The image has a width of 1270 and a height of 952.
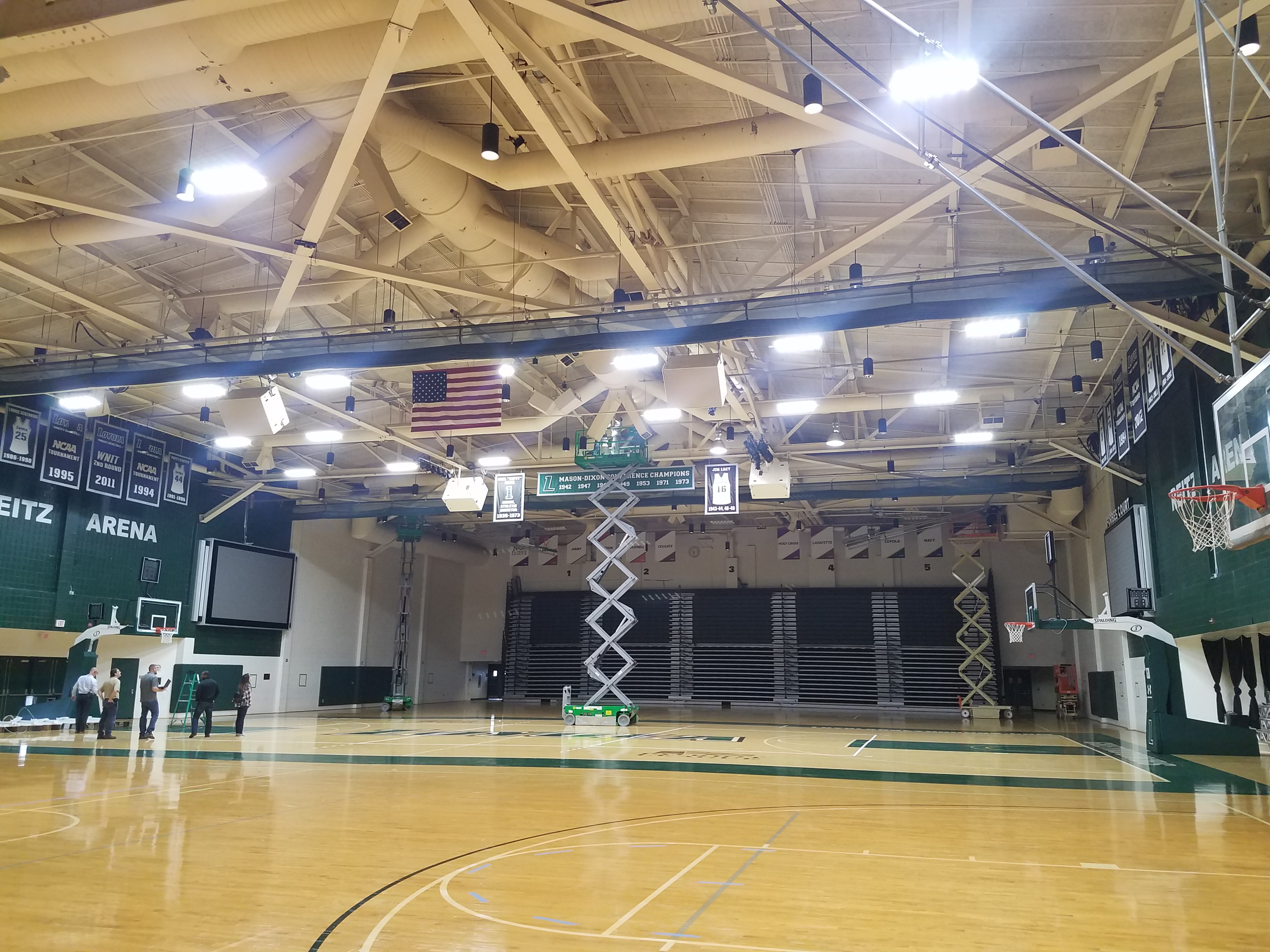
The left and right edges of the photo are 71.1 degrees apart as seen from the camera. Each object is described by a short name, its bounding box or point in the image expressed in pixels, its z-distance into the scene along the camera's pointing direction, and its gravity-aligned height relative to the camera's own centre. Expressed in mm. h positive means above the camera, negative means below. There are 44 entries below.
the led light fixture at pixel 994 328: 13898 +5154
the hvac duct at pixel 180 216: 10961 +5786
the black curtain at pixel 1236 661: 16359 +54
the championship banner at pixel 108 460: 22438 +4795
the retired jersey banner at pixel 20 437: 20469 +4876
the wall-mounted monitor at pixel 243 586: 26516 +2056
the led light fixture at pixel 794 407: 18359 +5139
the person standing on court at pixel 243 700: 19984 -1063
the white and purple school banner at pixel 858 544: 35562 +4572
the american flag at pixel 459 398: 15180 +4322
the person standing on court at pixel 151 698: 18891 -975
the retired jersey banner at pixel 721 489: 20984 +3943
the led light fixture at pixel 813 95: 7480 +4710
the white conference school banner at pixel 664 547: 37781 +4593
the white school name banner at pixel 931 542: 34750 +4539
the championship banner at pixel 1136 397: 18266 +5415
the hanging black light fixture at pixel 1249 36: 6141 +4324
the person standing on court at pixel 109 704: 18844 -1121
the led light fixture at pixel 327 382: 16828 +5103
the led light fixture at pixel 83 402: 17938 +4938
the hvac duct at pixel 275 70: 8398 +5612
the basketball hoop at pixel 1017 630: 21391 +757
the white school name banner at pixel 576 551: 38094 +4442
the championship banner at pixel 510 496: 22297 +3922
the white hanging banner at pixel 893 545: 35156 +4493
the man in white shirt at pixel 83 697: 19438 -1010
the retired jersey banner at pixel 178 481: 25109 +4779
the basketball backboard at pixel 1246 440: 7375 +1939
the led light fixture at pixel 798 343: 15711 +5581
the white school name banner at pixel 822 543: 35812 +4617
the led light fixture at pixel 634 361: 14477 +4774
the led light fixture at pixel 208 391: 16578 +4830
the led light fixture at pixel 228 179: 9797 +5145
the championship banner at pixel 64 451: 21203 +4751
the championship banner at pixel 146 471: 23781 +4797
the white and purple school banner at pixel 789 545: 36094 +4557
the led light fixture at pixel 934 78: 5113 +3968
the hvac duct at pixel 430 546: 32844 +4435
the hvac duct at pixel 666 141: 9469 +5774
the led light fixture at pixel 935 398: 17219 +5045
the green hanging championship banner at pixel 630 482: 21875 +4292
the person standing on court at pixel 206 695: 18859 -908
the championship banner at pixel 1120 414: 19609 +5475
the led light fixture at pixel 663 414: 18234 +4973
